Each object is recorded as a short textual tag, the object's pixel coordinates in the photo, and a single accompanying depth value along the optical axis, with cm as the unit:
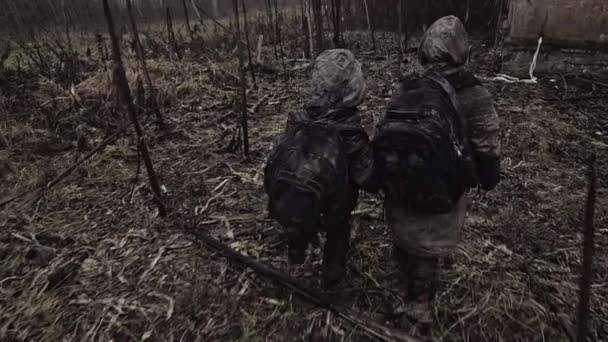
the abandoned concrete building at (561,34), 429
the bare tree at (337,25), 473
